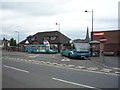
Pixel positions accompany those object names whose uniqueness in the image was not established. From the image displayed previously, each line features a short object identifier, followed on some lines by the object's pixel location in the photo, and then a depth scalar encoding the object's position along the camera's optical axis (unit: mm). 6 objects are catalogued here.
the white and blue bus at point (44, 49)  44312
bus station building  61875
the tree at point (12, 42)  96938
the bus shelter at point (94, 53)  25320
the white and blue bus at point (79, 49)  22078
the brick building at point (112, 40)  35356
